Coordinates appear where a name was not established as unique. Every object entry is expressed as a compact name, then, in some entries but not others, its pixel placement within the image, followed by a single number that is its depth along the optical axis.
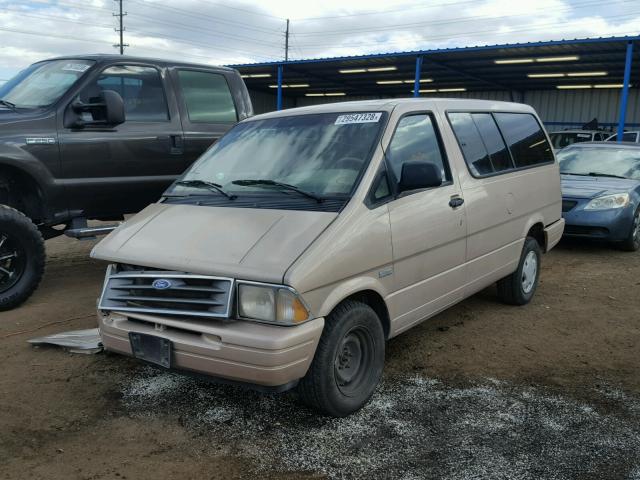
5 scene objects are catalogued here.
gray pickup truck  5.32
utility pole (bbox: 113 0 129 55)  49.16
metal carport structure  19.98
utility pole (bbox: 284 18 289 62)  59.34
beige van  3.00
